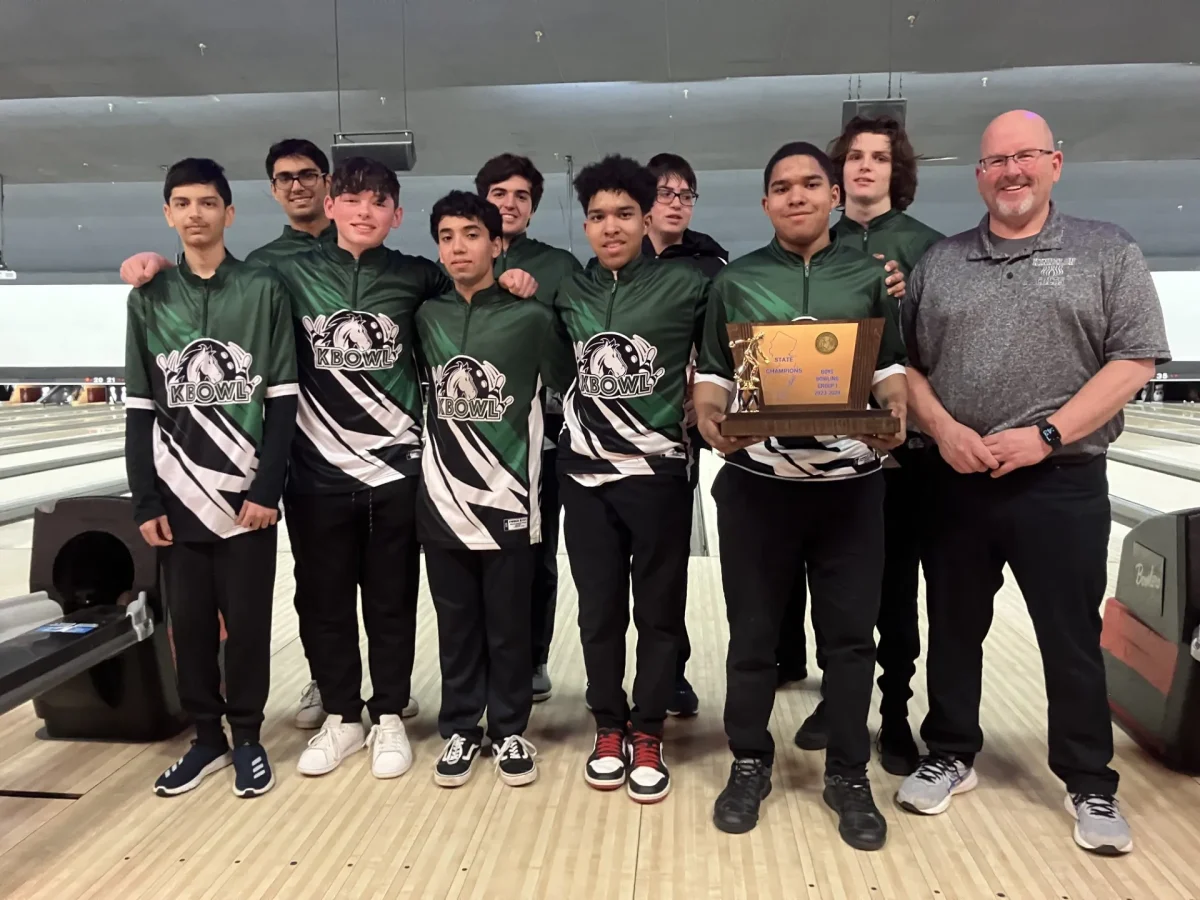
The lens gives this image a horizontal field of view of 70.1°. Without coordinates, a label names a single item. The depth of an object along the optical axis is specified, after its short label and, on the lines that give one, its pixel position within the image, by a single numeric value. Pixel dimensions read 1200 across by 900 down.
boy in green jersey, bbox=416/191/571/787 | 1.91
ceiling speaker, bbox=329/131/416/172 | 5.57
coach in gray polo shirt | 1.63
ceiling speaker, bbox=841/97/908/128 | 5.03
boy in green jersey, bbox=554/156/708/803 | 1.83
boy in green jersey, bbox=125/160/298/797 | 1.85
